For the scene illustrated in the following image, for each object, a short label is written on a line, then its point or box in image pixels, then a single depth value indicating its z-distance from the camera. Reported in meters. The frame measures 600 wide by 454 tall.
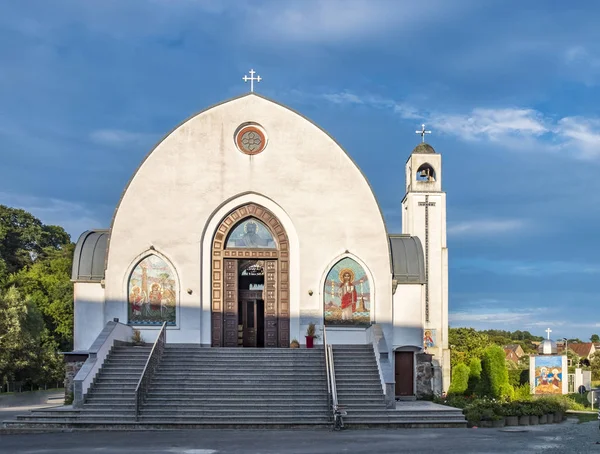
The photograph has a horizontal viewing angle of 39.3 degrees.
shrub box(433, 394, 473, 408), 24.07
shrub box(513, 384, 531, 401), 35.34
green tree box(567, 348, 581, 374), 69.77
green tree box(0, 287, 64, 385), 42.59
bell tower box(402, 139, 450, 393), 49.81
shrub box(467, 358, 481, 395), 43.12
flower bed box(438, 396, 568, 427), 21.11
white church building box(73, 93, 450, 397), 27.70
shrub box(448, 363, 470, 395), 42.62
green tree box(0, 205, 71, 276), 61.28
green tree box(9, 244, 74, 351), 56.48
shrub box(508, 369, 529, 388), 48.60
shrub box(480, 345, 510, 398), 40.81
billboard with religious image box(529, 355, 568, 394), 36.62
